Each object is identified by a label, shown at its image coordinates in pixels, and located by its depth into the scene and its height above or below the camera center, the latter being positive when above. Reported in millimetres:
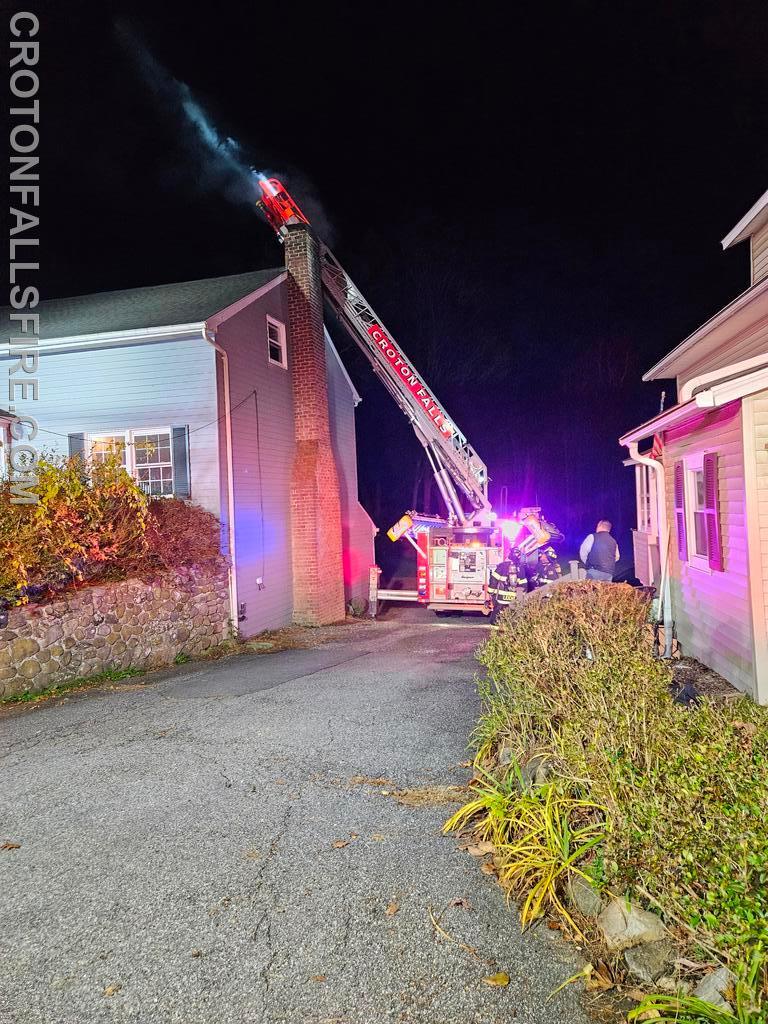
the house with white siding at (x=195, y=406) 12148 +2343
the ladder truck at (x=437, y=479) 15352 +991
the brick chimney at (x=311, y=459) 14766 +1478
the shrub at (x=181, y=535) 10711 -57
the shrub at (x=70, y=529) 8344 +77
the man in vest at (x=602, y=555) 12289 -721
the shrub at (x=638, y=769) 2810 -1381
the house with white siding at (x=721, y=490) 6922 +265
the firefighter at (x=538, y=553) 13289 -758
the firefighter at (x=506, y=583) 12469 -1182
